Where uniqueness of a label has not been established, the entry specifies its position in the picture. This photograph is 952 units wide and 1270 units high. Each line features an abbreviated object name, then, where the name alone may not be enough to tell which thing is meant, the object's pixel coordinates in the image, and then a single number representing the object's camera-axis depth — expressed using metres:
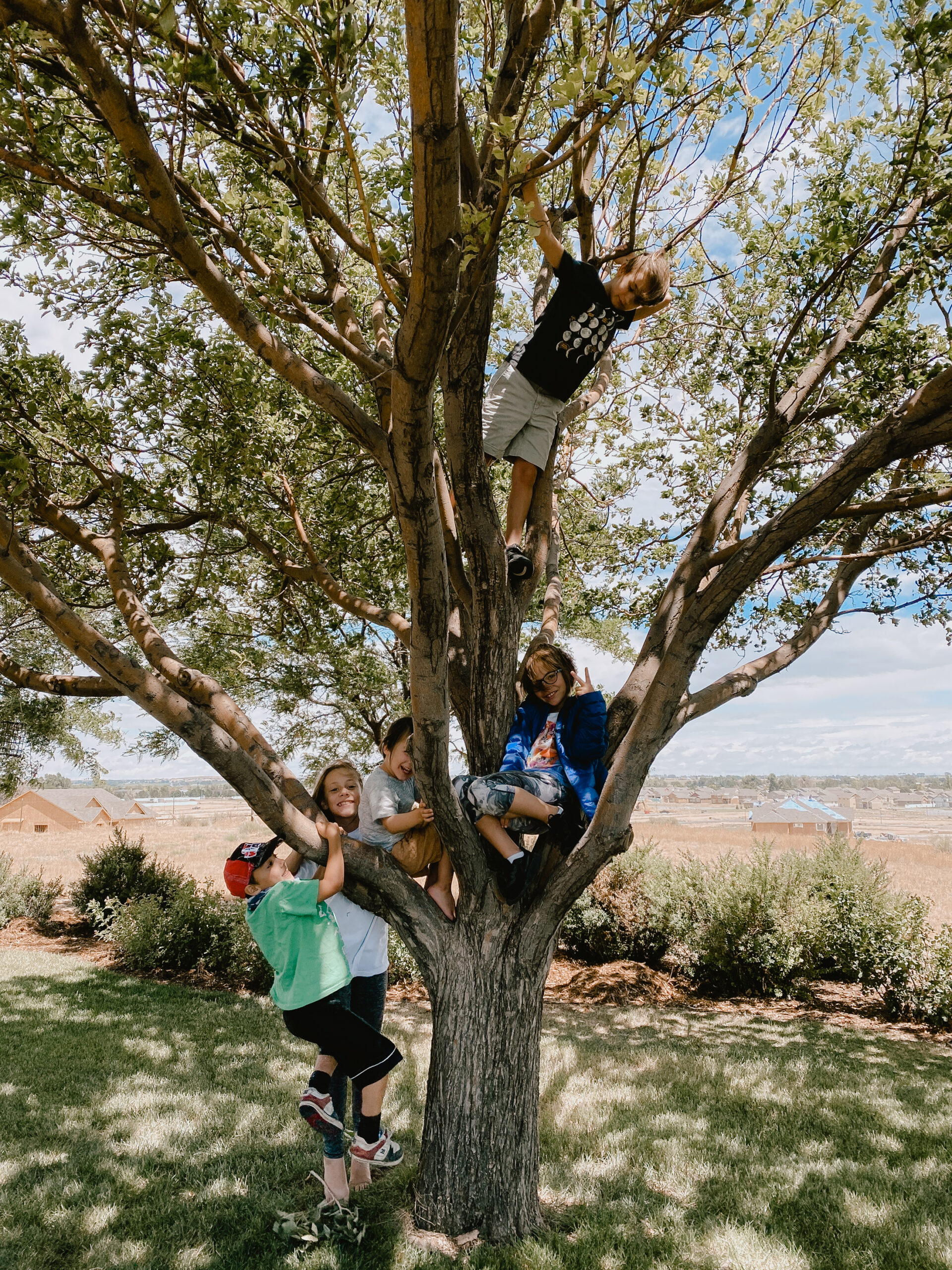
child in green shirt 3.47
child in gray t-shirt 3.94
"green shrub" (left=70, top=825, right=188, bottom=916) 12.71
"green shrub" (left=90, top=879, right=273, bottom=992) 10.05
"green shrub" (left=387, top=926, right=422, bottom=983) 10.30
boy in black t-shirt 3.83
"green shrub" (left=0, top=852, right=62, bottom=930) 13.63
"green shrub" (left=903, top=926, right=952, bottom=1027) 8.88
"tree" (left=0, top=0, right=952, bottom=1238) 2.80
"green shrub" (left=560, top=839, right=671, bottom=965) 11.41
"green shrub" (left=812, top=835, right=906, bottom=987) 9.65
